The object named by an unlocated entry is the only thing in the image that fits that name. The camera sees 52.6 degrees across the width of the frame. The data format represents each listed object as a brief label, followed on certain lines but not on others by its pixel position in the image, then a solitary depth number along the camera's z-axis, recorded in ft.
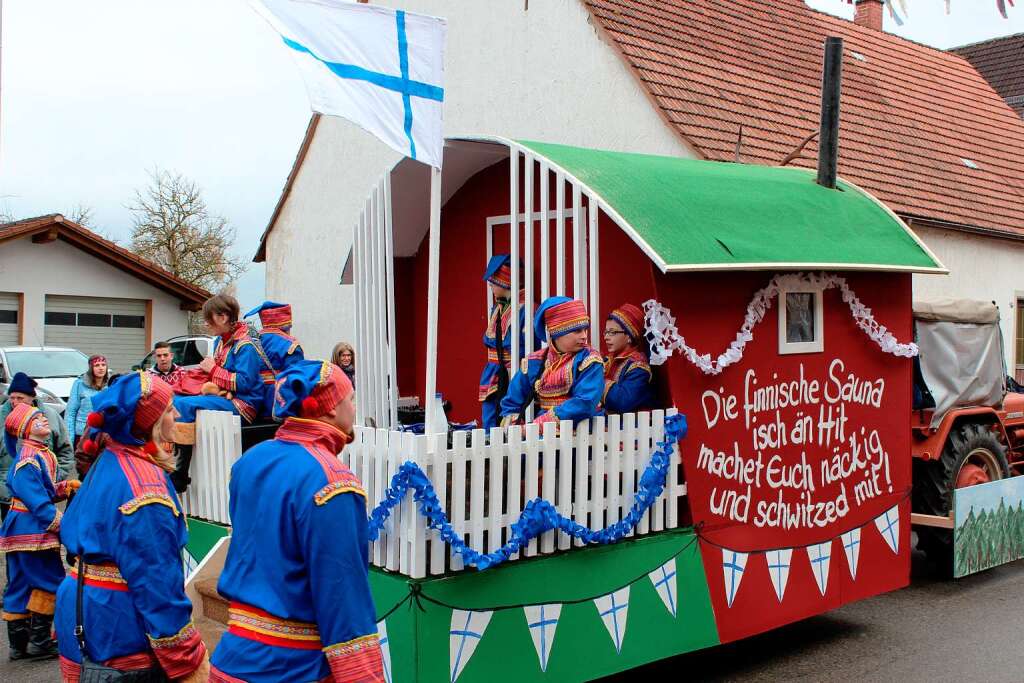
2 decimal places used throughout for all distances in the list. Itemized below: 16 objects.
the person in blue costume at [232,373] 23.03
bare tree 120.98
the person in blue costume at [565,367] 17.63
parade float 15.92
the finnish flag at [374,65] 15.49
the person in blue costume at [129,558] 11.33
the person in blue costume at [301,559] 9.55
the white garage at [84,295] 80.84
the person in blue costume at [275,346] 23.47
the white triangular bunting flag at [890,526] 23.52
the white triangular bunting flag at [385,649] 15.43
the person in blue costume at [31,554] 21.84
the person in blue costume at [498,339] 23.66
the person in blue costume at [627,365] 19.29
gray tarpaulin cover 27.91
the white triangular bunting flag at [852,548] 22.54
